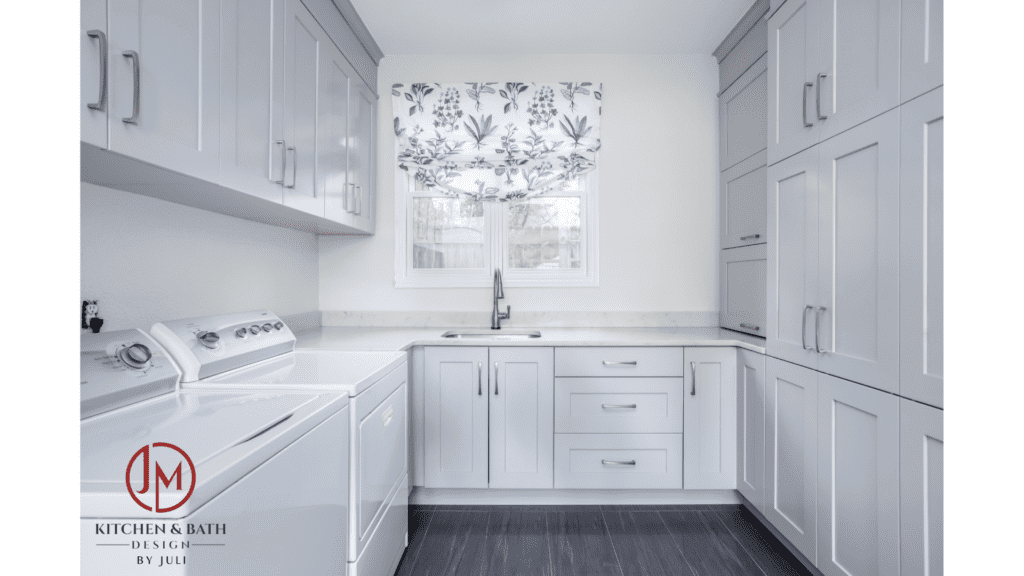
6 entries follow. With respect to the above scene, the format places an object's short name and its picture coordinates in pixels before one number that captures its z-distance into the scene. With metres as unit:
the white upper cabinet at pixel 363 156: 2.35
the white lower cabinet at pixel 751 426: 1.99
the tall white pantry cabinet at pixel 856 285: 1.16
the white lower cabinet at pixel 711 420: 2.21
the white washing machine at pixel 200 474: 0.62
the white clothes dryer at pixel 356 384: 1.28
